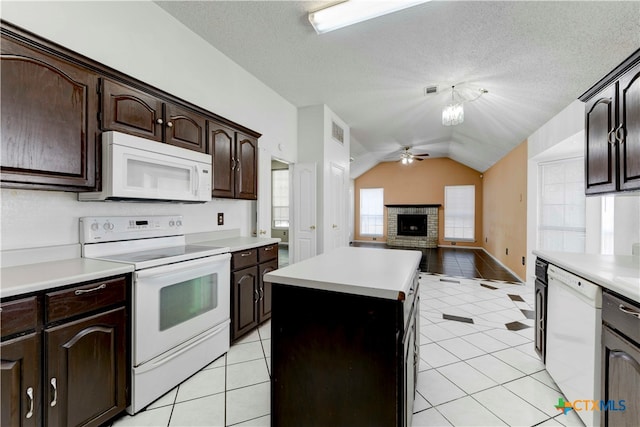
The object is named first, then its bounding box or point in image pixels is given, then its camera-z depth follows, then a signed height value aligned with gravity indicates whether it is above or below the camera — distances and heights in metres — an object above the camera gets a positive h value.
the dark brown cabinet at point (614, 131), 1.55 +0.53
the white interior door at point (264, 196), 3.32 +0.21
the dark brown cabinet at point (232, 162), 2.53 +0.50
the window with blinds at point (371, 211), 10.09 +0.08
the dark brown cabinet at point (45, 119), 1.31 +0.48
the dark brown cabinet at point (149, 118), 1.72 +0.68
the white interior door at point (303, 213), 4.20 +0.00
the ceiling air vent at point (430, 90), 3.54 +1.63
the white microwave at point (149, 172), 1.67 +0.28
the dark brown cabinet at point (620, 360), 1.17 -0.66
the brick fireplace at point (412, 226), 9.12 -0.42
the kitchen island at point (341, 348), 1.13 -0.59
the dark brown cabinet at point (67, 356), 1.14 -0.68
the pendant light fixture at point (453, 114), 3.36 +1.24
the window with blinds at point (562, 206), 3.80 +0.13
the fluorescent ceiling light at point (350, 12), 2.04 +1.57
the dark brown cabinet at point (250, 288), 2.42 -0.71
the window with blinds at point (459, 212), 8.88 +0.06
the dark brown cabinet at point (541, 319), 2.04 -0.80
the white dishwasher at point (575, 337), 1.43 -0.72
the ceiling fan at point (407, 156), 7.15 +1.49
